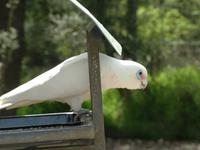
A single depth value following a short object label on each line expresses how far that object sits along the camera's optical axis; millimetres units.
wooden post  3498
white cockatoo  3804
